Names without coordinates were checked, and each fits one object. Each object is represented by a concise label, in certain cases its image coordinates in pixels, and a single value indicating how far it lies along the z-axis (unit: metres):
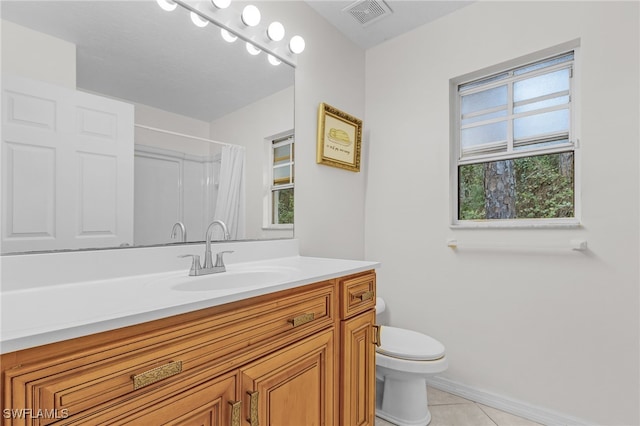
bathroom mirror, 1.00
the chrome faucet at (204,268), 1.24
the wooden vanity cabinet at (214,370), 0.57
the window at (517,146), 1.78
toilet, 1.62
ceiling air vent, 1.97
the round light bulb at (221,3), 1.48
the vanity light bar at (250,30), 1.48
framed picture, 2.01
